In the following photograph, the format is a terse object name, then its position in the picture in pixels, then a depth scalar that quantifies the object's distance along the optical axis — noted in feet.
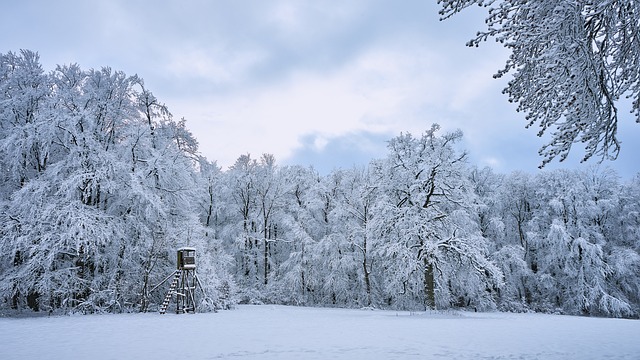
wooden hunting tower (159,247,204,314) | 63.10
